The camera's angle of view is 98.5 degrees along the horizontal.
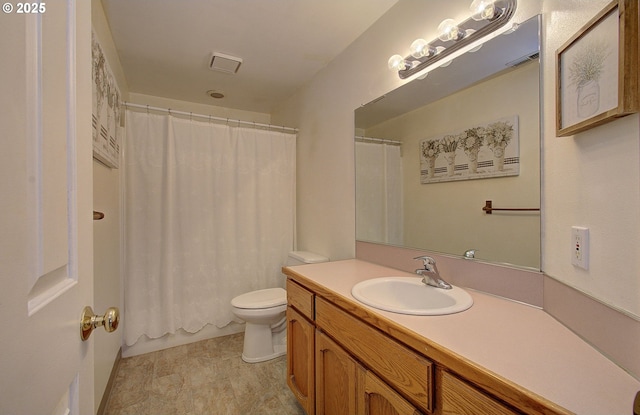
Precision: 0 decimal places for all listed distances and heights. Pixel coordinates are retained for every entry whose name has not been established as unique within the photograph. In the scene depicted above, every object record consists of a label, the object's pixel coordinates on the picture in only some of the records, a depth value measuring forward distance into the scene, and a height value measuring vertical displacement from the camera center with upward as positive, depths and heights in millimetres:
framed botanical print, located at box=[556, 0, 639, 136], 607 +344
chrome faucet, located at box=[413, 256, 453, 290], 1216 -308
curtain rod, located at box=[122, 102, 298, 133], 2223 +800
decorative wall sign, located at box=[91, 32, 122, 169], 1339 +546
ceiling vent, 2184 +1184
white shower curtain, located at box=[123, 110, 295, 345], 2234 -109
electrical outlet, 766 -118
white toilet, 2057 -899
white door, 336 -4
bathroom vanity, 572 -386
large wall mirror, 1049 +244
